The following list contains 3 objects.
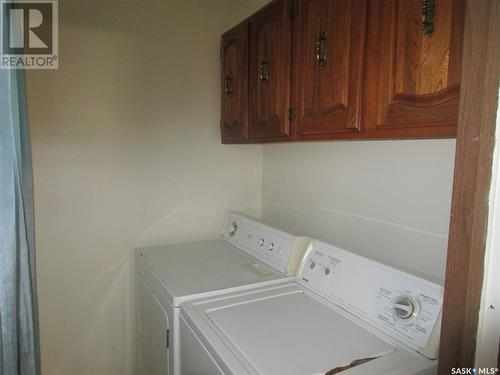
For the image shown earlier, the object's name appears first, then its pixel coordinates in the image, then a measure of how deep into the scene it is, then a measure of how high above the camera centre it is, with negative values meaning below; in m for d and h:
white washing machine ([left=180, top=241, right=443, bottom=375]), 0.97 -0.59
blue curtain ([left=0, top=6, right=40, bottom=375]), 0.89 -0.27
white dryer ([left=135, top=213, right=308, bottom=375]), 1.43 -0.58
